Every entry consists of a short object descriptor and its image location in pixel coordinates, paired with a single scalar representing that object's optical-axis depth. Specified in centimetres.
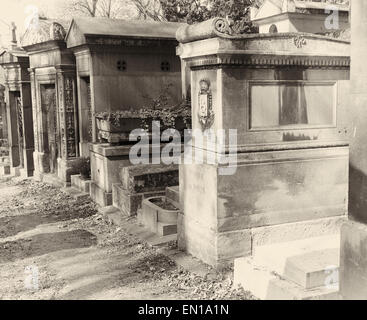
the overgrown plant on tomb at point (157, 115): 914
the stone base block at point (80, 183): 1036
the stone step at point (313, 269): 417
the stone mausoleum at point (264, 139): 539
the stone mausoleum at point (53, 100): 1136
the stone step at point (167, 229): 691
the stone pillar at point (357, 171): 348
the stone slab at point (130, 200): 812
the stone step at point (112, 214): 816
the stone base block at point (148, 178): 820
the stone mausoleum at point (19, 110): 1352
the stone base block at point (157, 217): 699
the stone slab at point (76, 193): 1005
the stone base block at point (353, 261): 349
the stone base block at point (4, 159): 1565
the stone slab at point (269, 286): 410
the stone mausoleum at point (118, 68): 983
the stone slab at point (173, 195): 744
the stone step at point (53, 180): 1154
